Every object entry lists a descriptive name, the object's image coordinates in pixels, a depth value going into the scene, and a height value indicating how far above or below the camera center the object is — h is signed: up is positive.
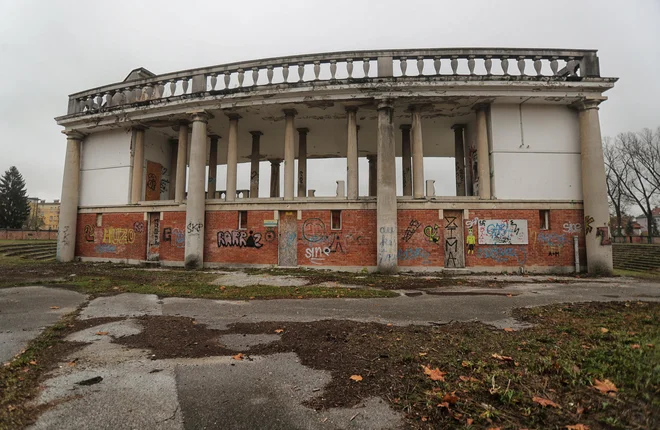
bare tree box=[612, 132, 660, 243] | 37.91 +7.99
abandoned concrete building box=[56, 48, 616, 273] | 12.84 +2.53
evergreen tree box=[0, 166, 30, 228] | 42.34 +4.71
